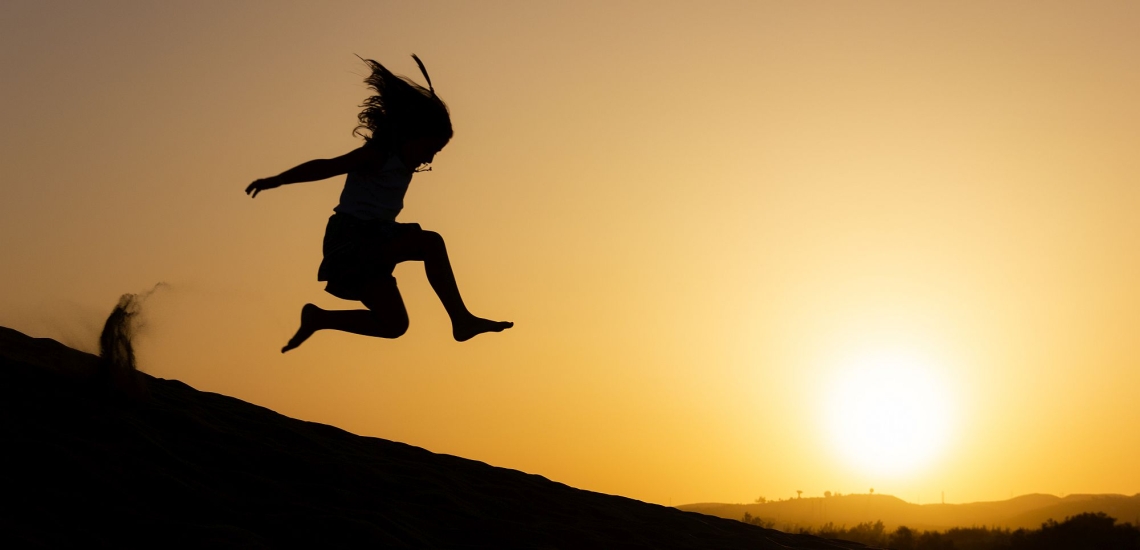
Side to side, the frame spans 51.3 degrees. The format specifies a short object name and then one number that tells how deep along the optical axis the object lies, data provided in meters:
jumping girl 6.26
